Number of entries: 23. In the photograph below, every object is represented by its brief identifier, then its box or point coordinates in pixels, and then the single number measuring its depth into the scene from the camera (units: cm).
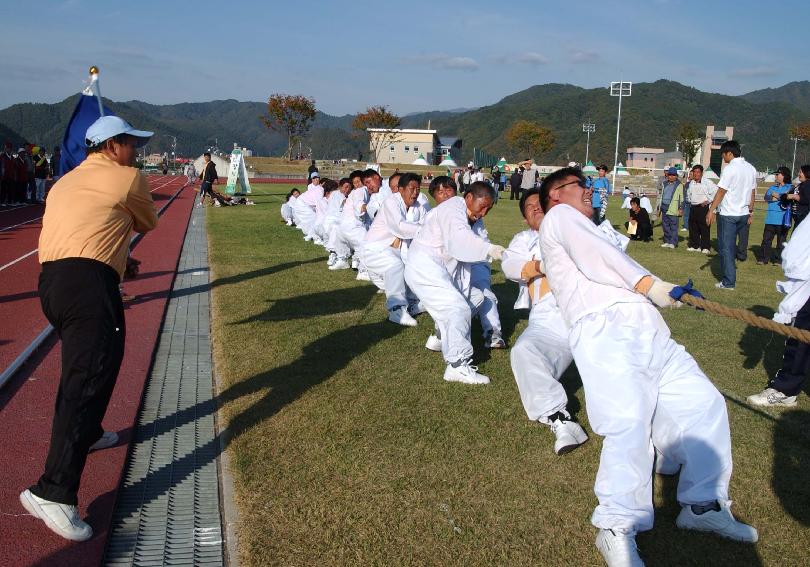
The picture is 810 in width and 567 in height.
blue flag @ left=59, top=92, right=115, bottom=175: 730
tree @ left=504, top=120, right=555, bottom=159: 9950
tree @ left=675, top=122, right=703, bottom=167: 7206
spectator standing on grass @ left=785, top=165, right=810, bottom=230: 1211
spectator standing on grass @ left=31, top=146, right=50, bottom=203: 2638
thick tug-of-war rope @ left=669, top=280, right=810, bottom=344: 306
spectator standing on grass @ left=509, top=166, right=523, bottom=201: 3303
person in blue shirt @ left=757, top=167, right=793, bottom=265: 1427
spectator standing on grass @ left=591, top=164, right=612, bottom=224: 1799
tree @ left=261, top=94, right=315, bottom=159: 7894
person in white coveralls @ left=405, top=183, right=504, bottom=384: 617
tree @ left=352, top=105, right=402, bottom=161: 9394
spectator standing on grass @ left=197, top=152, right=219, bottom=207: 2609
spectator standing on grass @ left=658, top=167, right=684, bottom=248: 1673
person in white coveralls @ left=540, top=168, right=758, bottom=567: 351
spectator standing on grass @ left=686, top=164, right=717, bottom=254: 1614
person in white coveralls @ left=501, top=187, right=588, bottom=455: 482
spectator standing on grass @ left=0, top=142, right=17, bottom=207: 2360
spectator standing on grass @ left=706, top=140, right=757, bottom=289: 1079
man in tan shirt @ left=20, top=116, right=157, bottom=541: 358
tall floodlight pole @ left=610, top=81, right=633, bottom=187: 5209
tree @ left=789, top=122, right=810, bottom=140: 9131
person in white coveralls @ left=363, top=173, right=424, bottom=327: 849
